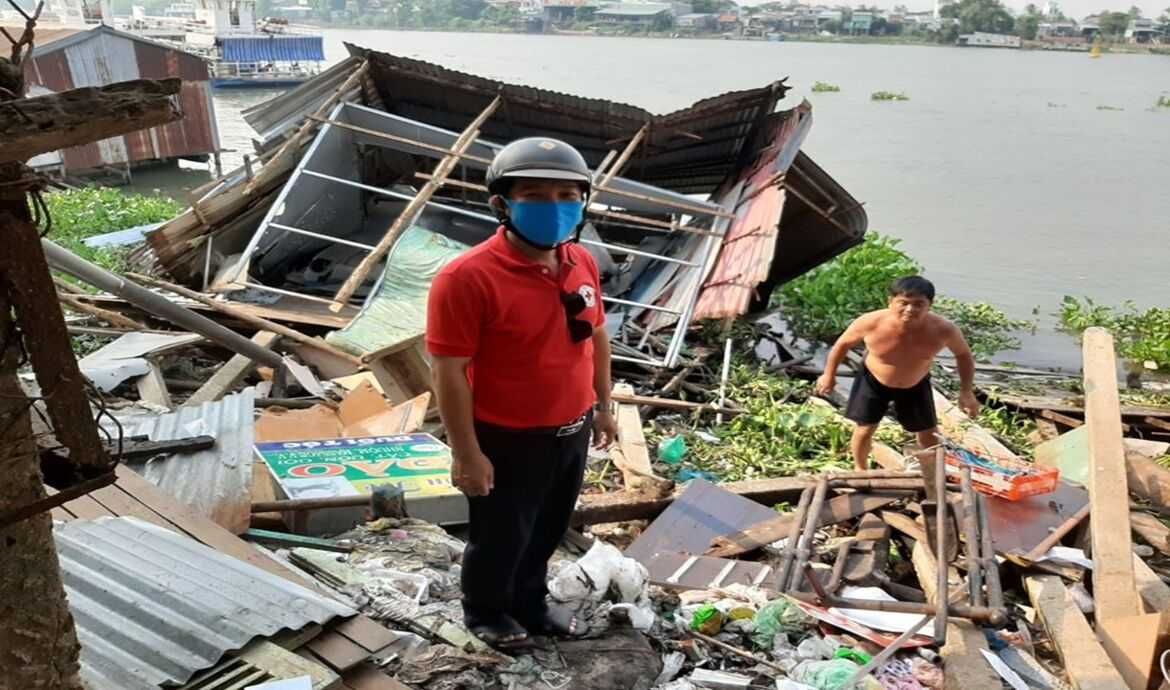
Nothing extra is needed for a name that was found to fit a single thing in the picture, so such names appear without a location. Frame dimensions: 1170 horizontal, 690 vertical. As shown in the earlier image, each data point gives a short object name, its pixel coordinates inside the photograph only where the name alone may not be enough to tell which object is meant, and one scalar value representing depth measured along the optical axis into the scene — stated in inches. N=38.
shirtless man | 203.2
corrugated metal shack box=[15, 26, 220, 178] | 762.2
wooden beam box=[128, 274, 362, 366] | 261.0
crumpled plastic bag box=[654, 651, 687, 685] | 123.6
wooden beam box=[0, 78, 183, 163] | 49.3
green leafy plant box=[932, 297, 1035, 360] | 447.5
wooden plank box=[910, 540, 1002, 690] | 121.2
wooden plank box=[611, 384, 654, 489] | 208.3
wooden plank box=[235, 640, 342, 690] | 92.1
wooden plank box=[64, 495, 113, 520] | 118.6
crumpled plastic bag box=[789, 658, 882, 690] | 120.3
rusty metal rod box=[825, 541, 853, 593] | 144.9
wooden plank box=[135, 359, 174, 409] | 201.6
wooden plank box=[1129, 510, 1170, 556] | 181.9
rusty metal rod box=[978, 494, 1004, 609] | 137.0
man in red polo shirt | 101.9
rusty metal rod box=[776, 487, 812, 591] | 146.1
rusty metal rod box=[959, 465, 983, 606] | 138.7
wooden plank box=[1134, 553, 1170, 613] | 148.3
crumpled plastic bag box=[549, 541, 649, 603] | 132.1
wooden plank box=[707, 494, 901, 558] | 166.6
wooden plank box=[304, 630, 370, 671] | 97.3
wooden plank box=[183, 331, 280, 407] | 207.3
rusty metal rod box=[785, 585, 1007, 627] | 132.2
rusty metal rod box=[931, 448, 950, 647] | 127.2
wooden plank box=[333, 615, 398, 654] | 101.0
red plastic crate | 184.4
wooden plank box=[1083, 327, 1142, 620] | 145.6
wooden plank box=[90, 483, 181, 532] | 119.9
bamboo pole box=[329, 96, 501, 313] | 296.0
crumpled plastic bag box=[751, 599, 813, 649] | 132.9
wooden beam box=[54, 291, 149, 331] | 252.8
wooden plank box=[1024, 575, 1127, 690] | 124.1
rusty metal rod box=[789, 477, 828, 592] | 146.6
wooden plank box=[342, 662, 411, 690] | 97.3
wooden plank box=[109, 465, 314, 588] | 117.2
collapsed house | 314.8
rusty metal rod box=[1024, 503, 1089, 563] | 164.6
